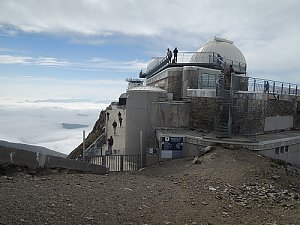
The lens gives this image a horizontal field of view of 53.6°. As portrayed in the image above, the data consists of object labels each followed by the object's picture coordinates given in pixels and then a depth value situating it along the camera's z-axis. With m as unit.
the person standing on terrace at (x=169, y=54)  23.16
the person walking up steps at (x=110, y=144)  15.88
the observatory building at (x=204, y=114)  13.71
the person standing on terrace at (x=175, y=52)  22.56
